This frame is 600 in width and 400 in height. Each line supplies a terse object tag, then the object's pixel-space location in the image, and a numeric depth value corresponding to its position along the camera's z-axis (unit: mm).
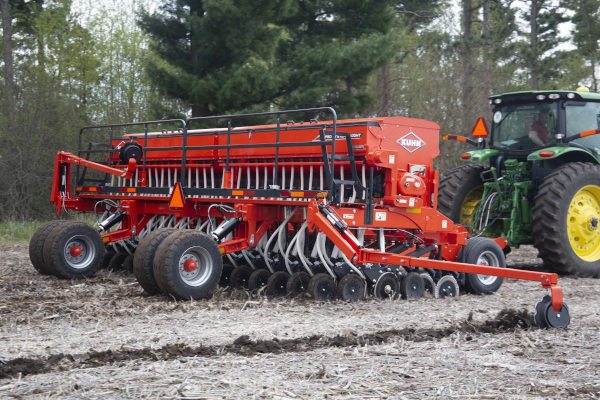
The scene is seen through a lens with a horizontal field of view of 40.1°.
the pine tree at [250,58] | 18047
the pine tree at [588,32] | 30672
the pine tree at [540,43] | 27719
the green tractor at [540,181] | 10508
